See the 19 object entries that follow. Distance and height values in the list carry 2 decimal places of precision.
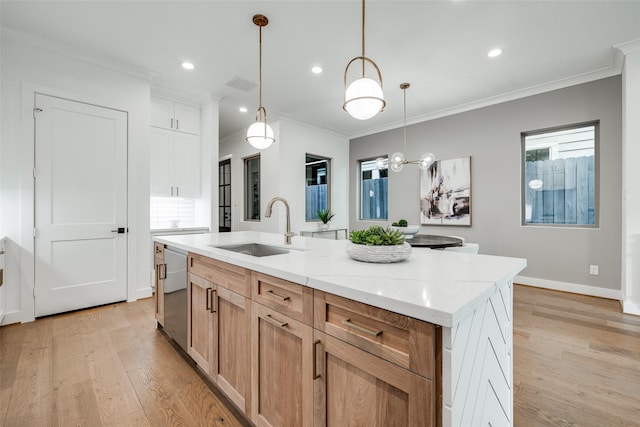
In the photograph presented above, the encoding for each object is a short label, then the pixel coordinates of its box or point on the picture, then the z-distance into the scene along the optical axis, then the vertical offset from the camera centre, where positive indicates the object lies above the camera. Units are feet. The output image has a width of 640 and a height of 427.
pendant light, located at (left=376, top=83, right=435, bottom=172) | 12.84 +2.45
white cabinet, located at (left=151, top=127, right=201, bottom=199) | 12.89 +2.26
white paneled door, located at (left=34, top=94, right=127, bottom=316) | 9.57 +0.24
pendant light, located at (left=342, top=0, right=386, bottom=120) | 5.46 +2.22
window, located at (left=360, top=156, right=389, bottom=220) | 19.26 +1.54
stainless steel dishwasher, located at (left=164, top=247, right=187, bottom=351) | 6.70 -2.09
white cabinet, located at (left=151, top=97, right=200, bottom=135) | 12.91 +4.55
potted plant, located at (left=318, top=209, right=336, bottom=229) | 18.67 -0.26
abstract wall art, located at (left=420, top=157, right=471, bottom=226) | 15.20 +1.09
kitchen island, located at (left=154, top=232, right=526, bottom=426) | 2.41 -0.97
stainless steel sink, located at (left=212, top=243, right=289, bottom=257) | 6.87 -0.94
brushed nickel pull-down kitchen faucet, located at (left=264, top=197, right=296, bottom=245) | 6.64 -0.52
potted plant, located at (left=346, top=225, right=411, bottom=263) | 4.22 -0.52
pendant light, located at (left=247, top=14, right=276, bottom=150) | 8.35 +2.35
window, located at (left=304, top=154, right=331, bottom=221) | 19.30 +1.91
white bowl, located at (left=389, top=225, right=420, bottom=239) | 10.57 -0.68
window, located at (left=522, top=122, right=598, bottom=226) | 12.19 +1.68
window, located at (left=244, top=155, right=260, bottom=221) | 18.88 +1.60
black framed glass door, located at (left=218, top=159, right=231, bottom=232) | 21.65 +1.30
